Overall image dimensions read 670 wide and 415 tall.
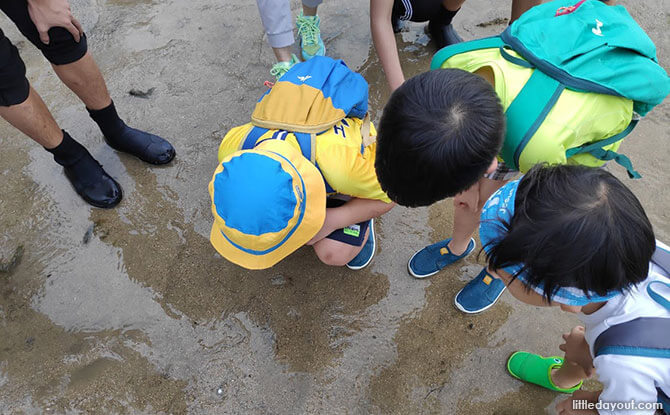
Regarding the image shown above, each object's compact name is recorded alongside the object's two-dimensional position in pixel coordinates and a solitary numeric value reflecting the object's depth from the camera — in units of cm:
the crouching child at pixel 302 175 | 112
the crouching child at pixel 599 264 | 76
